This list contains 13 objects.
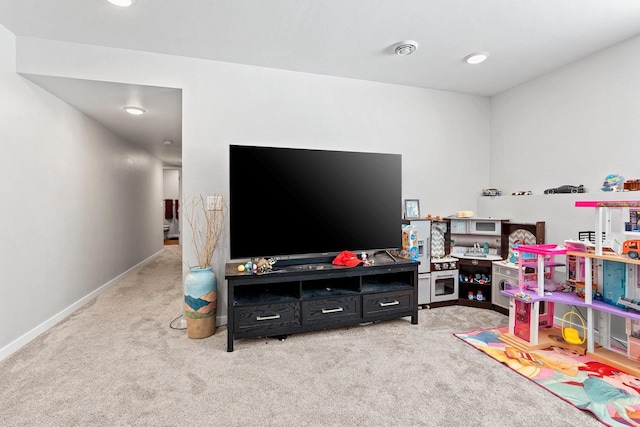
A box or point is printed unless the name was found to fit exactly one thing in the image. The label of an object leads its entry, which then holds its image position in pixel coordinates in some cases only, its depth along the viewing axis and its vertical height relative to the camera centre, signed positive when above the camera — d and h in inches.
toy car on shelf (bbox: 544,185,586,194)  109.0 +8.4
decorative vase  97.3 -30.3
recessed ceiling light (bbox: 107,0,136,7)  76.3 +54.0
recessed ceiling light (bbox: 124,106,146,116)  125.8 +43.1
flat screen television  99.7 +3.1
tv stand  92.8 -29.8
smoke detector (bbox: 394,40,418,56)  97.9 +55.5
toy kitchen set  122.4 -20.0
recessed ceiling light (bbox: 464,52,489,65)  106.0 +56.1
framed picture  133.9 +0.7
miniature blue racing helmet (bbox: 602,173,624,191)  97.5 +9.5
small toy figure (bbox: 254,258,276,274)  95.7 -18.3
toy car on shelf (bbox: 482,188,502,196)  143.0 +9.2
